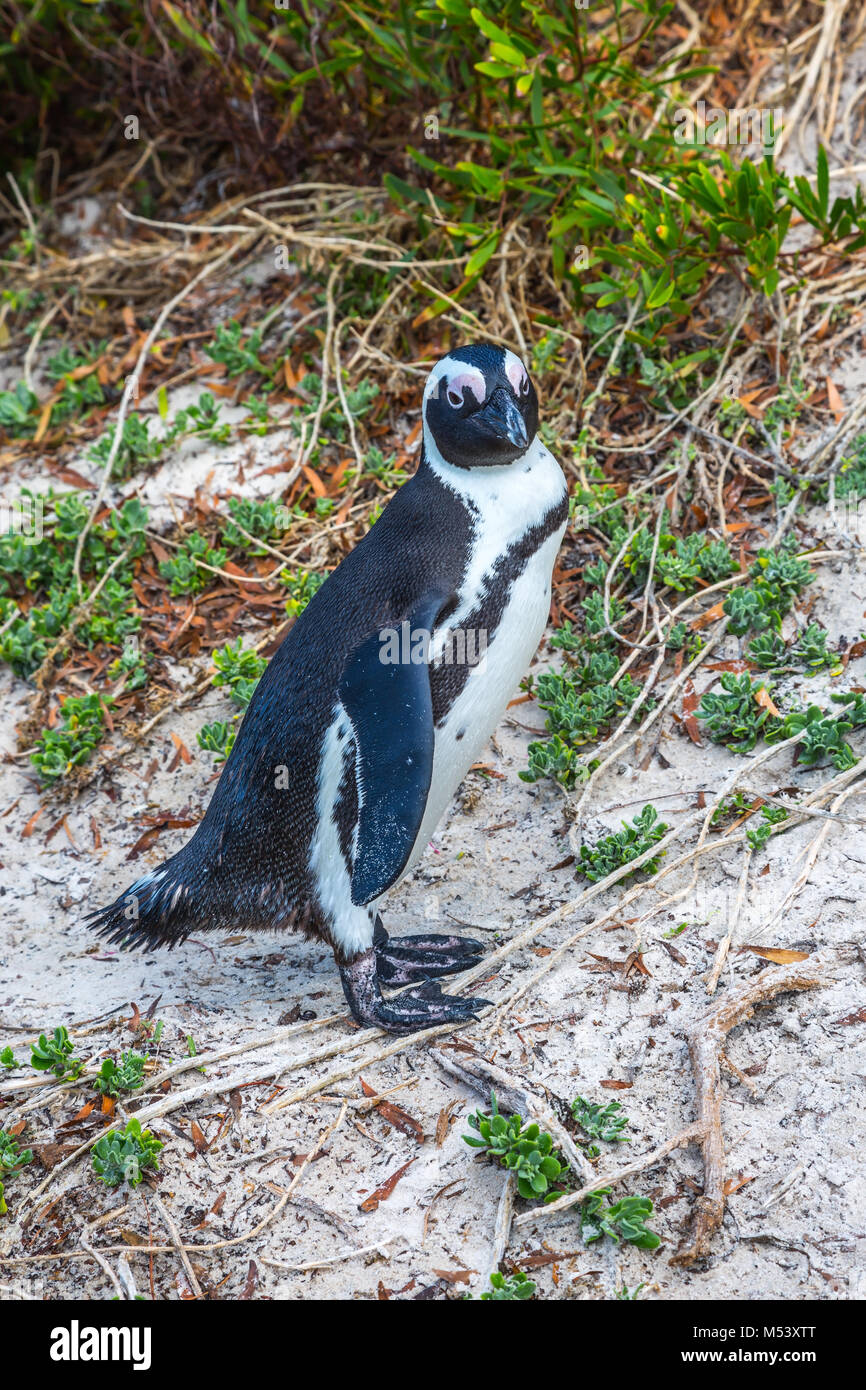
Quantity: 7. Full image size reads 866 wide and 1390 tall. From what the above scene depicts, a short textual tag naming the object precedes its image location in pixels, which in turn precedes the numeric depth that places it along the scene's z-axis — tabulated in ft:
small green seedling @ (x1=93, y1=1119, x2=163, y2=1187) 14.53
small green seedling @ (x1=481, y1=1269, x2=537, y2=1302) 12.24
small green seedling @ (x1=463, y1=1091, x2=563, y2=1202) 13.30
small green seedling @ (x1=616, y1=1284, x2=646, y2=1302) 12.25
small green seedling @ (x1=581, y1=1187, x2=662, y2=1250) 12.59
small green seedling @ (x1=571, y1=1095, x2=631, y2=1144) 13.80
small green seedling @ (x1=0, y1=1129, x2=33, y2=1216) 14.94
